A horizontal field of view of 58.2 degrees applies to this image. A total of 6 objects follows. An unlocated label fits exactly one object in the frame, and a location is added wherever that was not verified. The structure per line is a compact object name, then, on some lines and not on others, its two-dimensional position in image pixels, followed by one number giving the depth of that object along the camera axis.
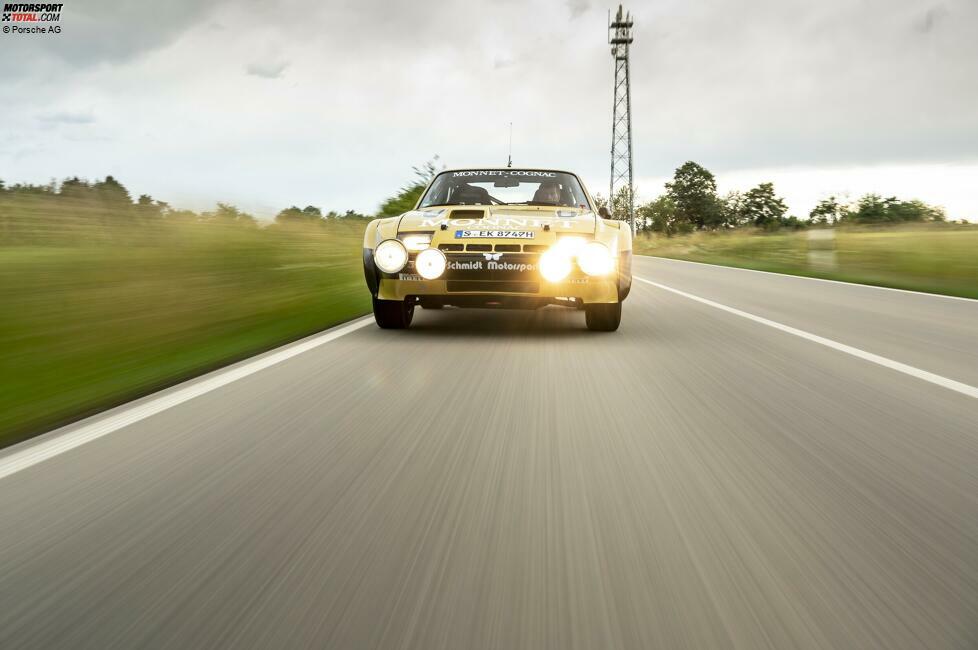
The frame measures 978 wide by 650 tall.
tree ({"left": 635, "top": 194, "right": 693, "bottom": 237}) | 126.75
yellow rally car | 7.58
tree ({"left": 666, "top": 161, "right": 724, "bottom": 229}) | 127.38
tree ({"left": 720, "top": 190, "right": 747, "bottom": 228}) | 129.88
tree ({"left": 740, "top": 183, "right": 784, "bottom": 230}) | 134.50
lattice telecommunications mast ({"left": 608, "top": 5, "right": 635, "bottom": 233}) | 58.17
